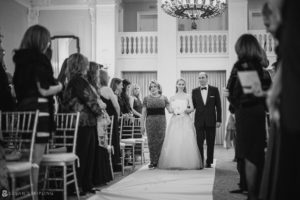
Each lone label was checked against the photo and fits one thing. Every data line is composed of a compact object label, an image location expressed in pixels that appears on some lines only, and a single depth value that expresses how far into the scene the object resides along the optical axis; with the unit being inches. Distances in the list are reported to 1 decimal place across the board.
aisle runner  194.5
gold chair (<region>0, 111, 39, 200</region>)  135.7
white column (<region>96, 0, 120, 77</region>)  534.3
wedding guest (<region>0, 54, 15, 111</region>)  149.9
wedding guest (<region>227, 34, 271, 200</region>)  141.9
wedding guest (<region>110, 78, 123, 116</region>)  297.1
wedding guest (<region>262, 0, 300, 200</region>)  76.5
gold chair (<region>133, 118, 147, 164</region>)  318.0
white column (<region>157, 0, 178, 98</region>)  539.5
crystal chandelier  378.0
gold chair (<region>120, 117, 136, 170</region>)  295.9
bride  304.7
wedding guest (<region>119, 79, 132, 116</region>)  321.6
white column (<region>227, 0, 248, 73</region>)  535.2
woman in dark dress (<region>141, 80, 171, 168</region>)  310.5
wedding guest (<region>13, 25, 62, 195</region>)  148.6
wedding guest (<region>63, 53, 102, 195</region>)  195.5
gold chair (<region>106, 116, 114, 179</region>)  237.6
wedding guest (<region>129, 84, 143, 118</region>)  358.9
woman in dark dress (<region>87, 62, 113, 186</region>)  213.2
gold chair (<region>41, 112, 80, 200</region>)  162.4
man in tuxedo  314.0
